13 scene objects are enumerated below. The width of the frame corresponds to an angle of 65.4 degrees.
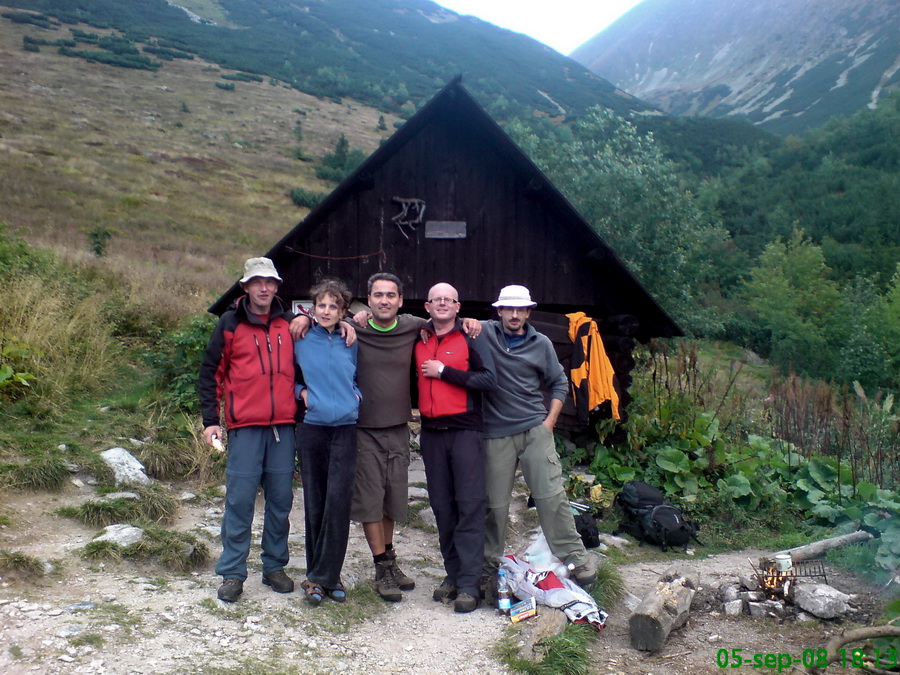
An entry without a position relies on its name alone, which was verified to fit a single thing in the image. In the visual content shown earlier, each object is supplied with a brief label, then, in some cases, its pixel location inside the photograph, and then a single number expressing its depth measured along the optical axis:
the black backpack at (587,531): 6.12
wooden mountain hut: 8.05
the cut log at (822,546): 5.45
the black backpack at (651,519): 6.33
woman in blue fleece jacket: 4.35
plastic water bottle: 4.54
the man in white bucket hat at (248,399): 4.30
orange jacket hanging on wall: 7.40
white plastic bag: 4.90
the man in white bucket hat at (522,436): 4.77
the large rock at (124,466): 6.30
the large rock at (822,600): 4.61
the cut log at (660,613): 4.27
